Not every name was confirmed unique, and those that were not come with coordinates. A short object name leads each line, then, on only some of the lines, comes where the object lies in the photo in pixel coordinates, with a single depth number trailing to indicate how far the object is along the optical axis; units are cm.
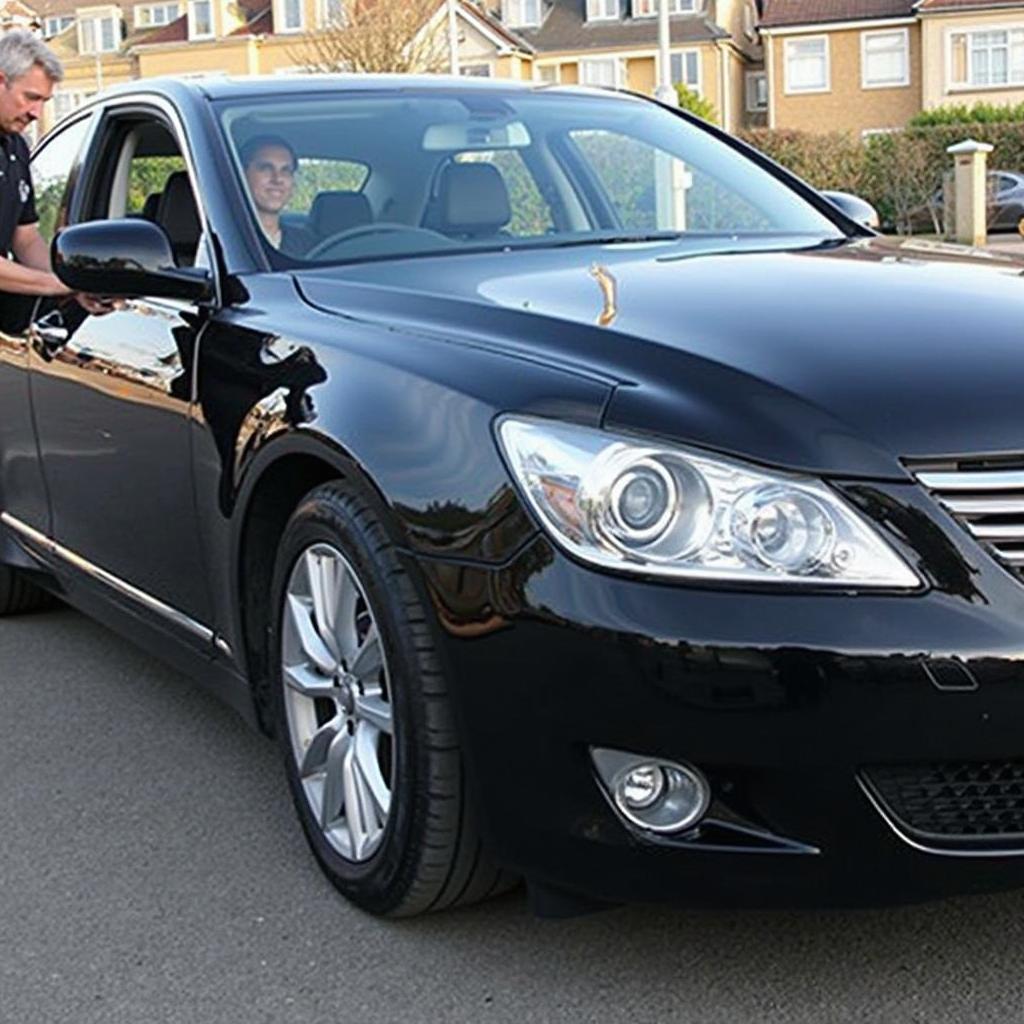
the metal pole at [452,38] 2710
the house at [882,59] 4919
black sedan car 240
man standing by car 555
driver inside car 378
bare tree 3062
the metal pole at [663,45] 2044
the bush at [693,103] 4307
